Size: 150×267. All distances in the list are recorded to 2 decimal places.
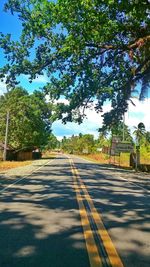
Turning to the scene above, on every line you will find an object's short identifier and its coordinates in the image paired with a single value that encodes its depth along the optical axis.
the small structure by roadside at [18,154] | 29.16
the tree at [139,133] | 35.27
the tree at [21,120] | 29.84
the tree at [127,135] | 56.83
